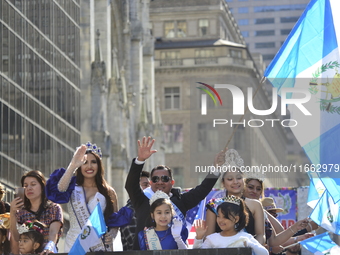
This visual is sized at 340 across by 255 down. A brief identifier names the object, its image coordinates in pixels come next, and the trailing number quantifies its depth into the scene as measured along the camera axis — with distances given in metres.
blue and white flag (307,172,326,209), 12.93
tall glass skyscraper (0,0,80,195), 30.75
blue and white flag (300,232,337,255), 11.45
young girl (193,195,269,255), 9.84
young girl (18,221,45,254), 10.24
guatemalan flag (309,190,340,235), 11.37
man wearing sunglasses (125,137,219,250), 10.81
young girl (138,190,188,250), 10.15
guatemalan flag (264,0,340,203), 11.36
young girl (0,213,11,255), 10.77
